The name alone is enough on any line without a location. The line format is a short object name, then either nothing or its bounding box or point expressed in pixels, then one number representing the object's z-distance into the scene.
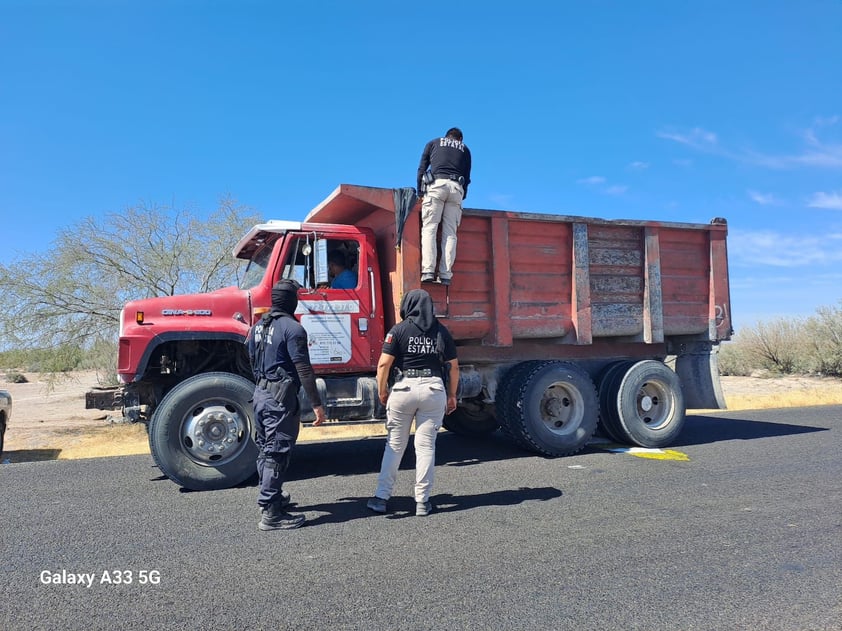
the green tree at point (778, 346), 22.09
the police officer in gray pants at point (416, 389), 4.59
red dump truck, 5.65
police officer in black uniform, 4.20
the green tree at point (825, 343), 20.33
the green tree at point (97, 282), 13.92
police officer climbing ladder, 6.31
